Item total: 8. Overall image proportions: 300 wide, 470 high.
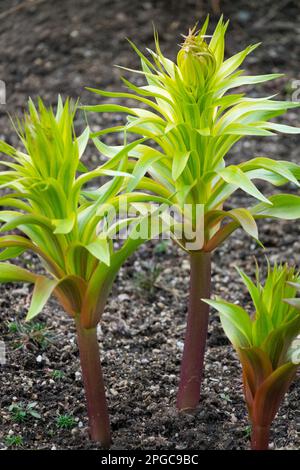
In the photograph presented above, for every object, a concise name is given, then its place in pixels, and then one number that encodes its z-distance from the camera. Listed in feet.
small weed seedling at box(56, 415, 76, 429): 7.47
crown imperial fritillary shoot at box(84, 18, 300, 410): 6.40
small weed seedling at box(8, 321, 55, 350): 8.62
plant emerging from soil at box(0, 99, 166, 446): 6.22
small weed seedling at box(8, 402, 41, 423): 7.56
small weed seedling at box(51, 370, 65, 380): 8.19
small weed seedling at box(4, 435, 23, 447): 7.21
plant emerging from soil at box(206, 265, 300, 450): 6.38
